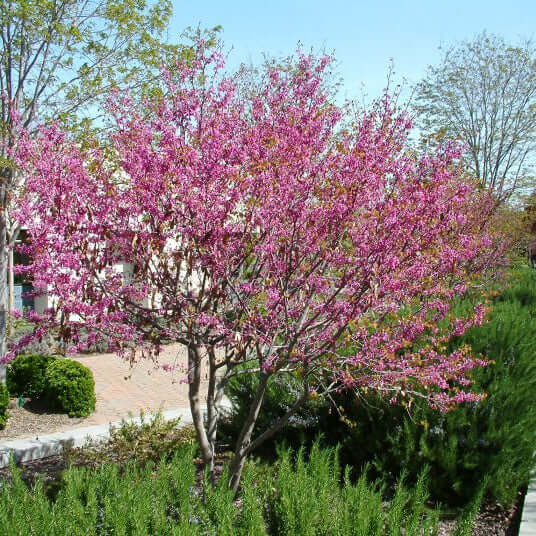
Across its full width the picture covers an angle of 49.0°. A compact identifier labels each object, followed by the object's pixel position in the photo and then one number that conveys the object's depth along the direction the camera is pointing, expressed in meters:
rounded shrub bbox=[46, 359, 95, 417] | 8.61
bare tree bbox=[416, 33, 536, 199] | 23.94
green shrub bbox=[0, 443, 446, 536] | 3.21
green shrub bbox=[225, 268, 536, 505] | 4.75
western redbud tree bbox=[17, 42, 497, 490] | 3.83
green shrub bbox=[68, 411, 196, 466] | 6.14
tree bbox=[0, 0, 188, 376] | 8.51
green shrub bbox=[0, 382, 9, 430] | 7.67
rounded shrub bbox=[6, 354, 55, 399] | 9.05
